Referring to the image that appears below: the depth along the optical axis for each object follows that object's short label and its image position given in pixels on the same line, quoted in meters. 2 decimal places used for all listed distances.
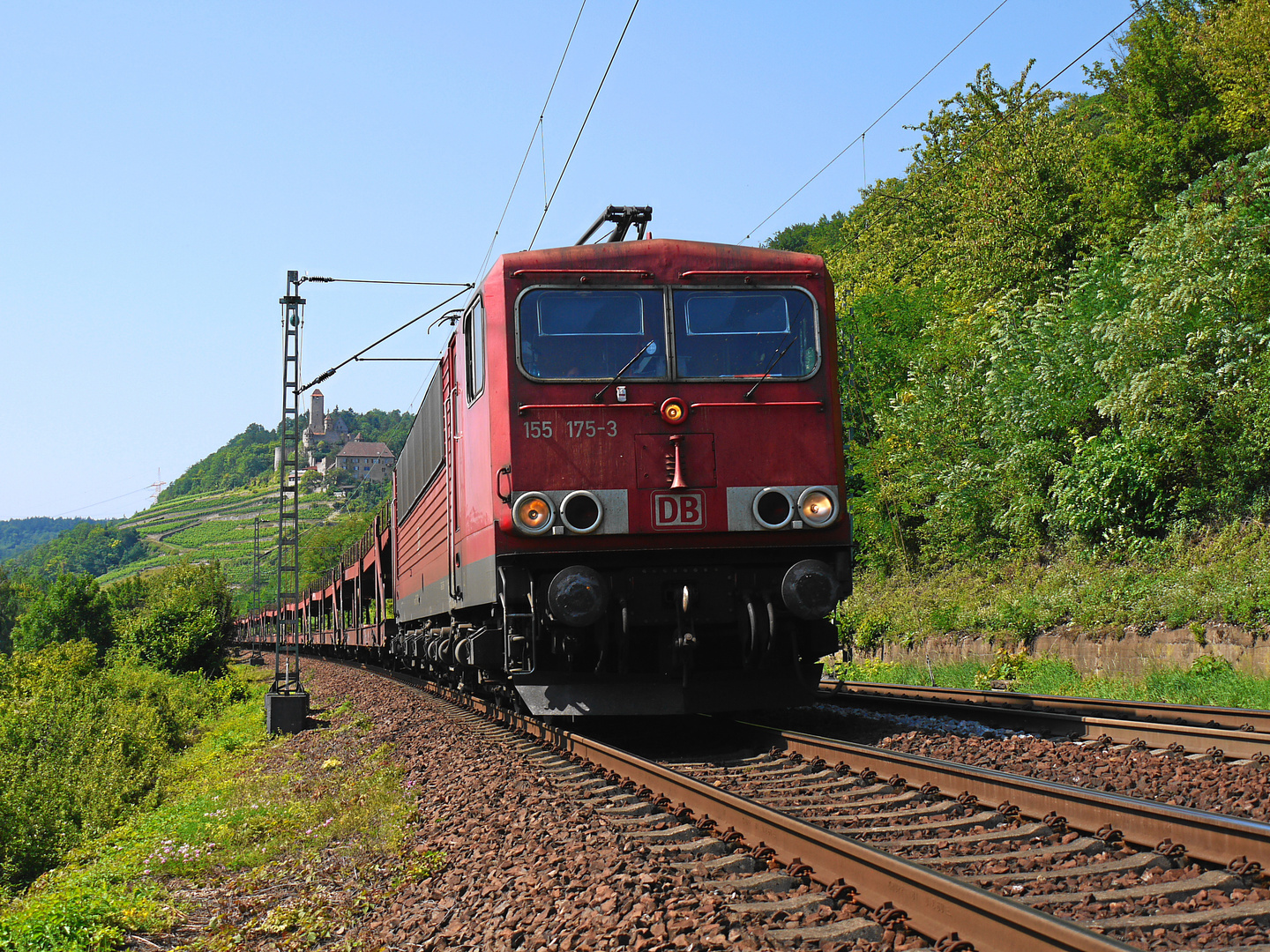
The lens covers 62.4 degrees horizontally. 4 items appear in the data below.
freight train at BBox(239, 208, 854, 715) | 7.82
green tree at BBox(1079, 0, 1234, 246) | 22.47
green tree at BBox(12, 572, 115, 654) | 53.66
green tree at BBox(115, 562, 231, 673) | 34.41
